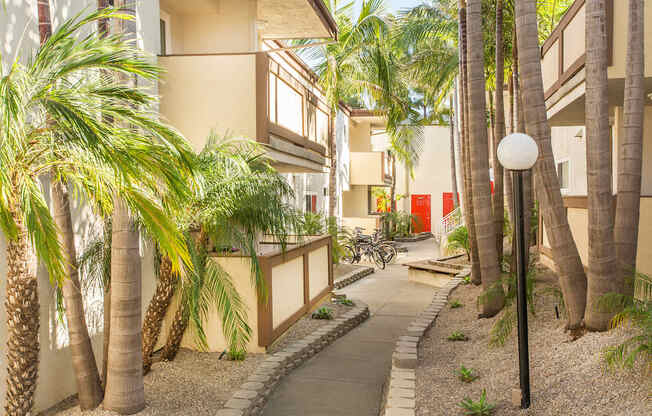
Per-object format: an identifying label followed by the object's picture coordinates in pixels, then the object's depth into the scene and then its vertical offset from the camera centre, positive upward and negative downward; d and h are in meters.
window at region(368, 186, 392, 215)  33.72 +0.35
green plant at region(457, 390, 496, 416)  5.21 -1.91
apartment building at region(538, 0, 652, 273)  7.60 +1.87
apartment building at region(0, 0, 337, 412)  6.30 +1.98
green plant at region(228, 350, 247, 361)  8.01 -2.13
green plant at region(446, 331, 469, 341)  8.30 -1.98
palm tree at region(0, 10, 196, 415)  3.85 +0.43
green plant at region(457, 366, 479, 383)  6.35 -1.96
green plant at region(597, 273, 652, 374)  4.82 -1.18
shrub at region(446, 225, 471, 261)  18.03 -1.17
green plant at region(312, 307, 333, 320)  10.88 -2.11
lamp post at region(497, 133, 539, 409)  5.36 +0.16
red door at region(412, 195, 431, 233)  36.88 -0.33
